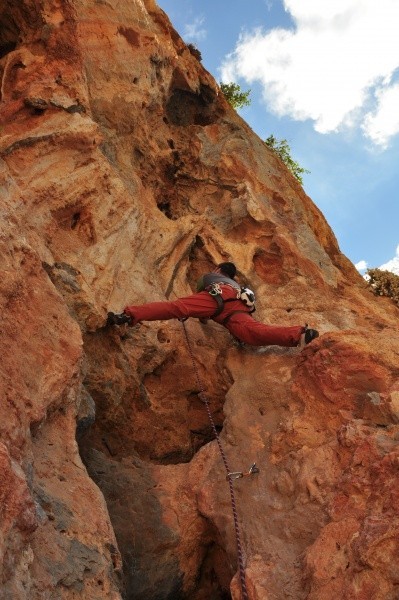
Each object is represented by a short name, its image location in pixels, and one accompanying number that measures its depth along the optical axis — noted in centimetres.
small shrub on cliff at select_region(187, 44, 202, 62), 1226
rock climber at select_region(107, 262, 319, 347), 652
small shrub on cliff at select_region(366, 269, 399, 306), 940
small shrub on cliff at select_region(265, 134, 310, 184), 1827
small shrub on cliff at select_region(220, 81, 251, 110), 1814
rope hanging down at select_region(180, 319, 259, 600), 354
